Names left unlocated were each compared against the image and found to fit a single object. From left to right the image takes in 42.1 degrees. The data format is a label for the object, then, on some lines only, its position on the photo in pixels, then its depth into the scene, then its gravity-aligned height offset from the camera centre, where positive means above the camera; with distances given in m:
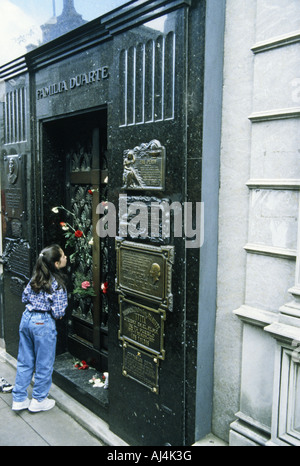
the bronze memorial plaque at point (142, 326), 3.26 -1.15
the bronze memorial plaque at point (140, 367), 3.31 -1.52
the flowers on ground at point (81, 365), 4.83 -2.14
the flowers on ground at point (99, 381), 4.33 -2.13
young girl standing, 4.15 -1.45
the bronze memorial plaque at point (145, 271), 3.14 -0.65
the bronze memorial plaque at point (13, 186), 5.20 +0.09
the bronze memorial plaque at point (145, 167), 3.12 +0.23
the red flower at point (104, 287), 4.57 -1.10
